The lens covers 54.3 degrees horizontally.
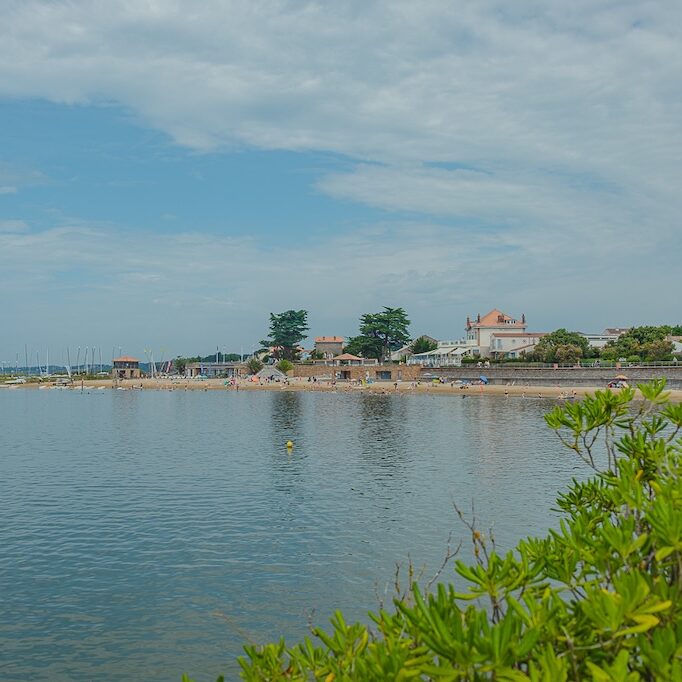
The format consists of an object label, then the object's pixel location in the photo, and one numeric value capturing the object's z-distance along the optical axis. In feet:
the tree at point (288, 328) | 538.06
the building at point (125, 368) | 576.61
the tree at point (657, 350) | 331.77
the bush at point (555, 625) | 14.08
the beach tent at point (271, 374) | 492.86
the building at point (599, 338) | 422.00
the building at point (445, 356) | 444.96
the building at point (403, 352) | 534.28
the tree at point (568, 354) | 360.48
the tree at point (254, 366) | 528.63
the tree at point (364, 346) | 497.05
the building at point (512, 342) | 417.49
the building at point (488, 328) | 442.91
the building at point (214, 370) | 560.20
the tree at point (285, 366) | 501.15
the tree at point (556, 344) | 367.78
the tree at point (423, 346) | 522.88
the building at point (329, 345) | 592.97
